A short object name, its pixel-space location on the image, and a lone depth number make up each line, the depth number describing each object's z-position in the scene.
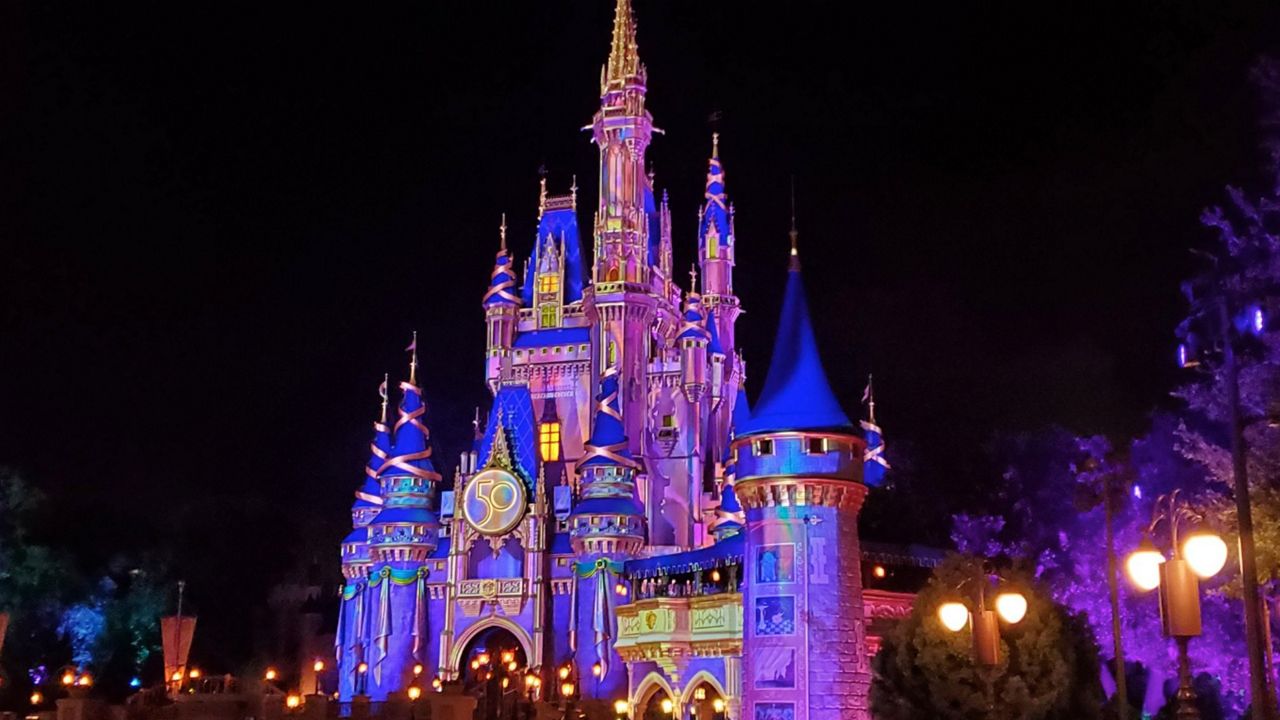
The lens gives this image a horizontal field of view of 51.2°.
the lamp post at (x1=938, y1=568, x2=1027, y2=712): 17.03
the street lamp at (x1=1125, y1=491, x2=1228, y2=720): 11.66
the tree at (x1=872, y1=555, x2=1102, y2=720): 25.97
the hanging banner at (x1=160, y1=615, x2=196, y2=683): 39.03
